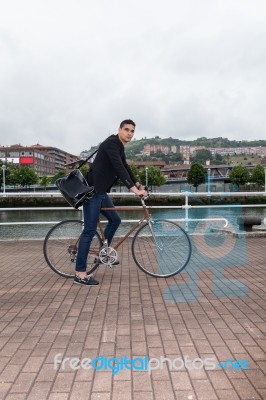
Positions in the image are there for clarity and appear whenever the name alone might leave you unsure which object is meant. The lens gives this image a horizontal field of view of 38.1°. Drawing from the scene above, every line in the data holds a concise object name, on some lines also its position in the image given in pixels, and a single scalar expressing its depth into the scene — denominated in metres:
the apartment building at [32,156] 161.38
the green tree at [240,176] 92.38
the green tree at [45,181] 99.18
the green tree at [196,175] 99.25
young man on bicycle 4.32
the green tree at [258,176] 90.94
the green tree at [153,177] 90.25
